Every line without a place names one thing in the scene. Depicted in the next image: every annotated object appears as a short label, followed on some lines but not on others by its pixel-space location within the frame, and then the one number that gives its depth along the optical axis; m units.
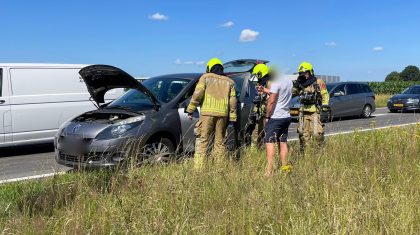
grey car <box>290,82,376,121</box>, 18.52
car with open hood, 6.88
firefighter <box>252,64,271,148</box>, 8.57
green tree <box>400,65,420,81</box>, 117.12
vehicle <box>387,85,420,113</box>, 22.44
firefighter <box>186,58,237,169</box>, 6.96
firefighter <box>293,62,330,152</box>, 7.95
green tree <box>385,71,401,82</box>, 115.31
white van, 9.73
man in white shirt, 6.88
